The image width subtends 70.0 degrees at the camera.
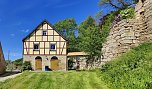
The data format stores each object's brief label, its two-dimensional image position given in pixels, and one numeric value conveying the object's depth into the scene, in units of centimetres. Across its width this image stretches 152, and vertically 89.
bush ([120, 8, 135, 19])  655
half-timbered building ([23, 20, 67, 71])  1664
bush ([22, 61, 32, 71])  1595
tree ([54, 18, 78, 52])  2696
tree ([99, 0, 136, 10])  1645
